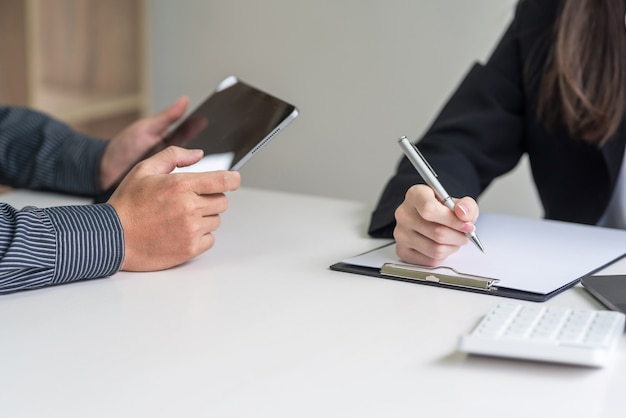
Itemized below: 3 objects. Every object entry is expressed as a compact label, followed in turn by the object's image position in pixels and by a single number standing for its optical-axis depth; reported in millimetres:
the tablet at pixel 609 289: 1200
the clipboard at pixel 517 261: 1265
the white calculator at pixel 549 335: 1055
